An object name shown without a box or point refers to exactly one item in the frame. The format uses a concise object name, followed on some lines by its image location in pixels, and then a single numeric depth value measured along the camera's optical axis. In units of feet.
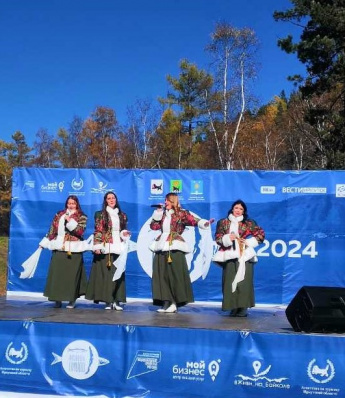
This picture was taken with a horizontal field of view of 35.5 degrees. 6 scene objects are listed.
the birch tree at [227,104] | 83.41
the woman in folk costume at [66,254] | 20.62
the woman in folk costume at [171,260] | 19.90
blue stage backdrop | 22.70
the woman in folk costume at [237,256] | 19.38
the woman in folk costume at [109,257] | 20.52
